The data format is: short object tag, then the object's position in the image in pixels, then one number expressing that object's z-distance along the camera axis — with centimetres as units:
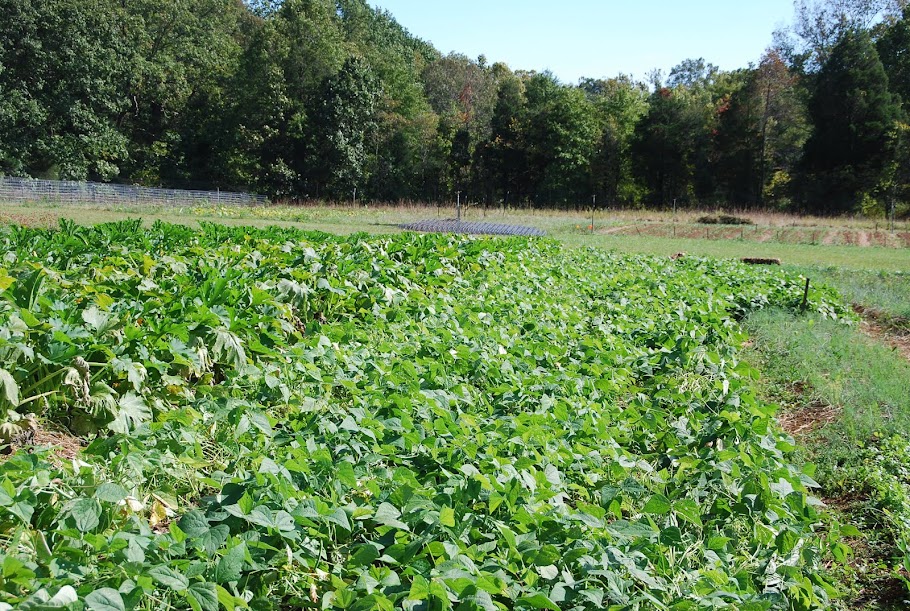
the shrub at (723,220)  3638
